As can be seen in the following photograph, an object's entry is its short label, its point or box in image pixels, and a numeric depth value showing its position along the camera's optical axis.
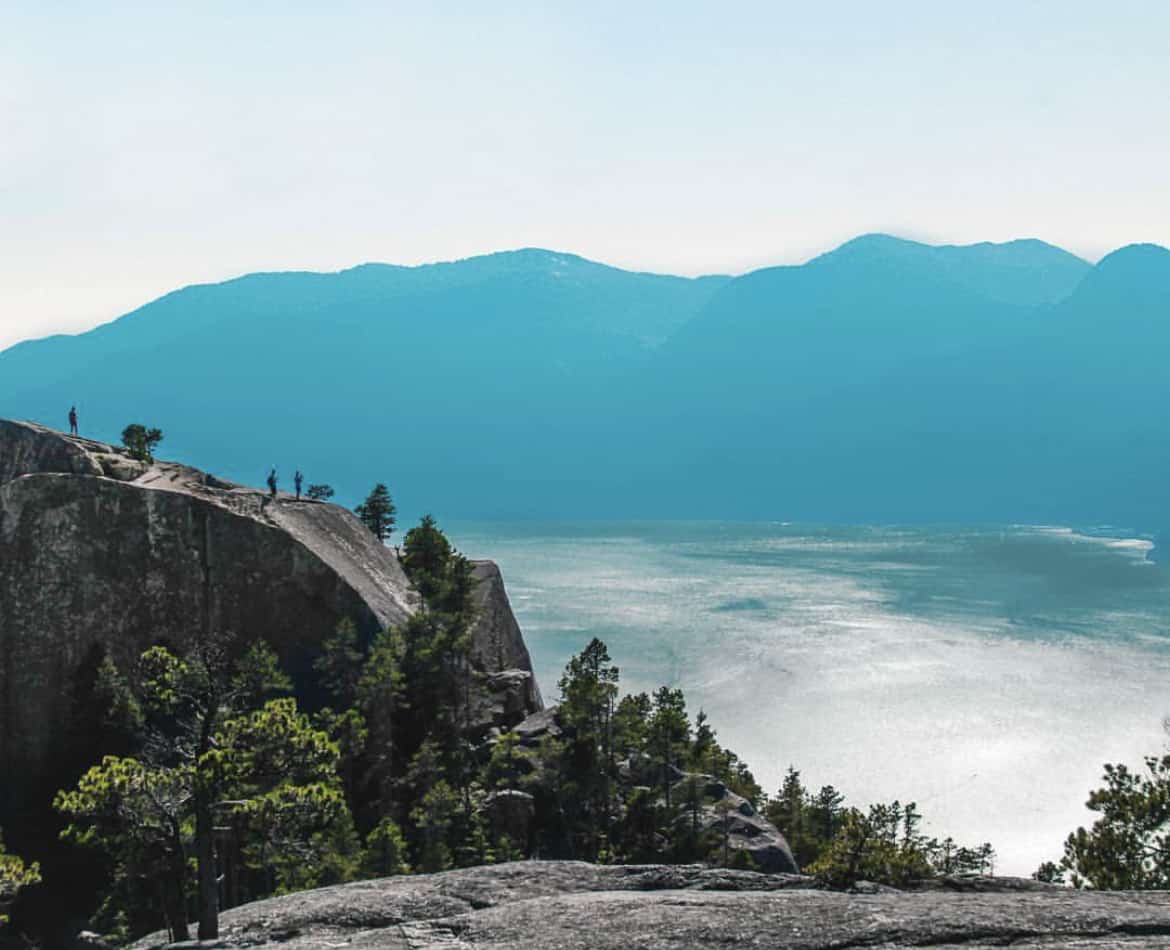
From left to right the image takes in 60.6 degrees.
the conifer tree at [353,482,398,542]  101.31
